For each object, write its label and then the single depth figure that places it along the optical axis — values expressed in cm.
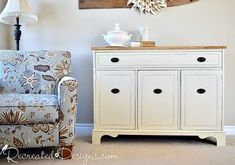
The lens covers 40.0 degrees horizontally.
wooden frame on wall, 348
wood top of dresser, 294
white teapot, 312
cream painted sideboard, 297
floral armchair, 235
